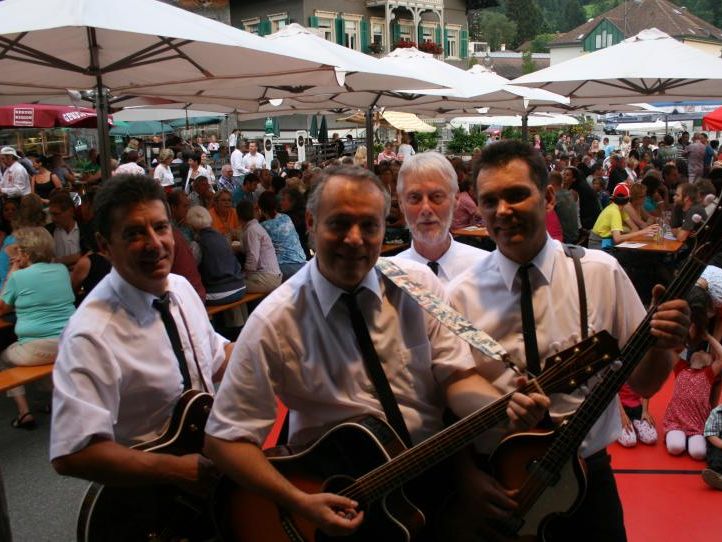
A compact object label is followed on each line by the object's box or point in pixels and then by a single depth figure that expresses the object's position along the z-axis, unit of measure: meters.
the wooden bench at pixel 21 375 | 5.02
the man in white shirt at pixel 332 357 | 1.92
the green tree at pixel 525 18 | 111.88
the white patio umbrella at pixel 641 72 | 8.62
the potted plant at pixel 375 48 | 38.72
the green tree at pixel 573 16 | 117.06
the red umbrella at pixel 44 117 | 14.10
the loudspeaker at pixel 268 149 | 25.22
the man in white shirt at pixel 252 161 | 20.00
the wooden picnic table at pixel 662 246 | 7.96
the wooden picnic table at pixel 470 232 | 9.44
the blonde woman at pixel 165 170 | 16.67
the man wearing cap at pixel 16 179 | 13.24
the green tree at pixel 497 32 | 106.75
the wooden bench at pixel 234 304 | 6.94
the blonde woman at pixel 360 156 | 18.57
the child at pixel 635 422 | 4.66
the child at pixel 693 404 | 4.54
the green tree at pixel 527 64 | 64.31
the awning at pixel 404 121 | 24.04
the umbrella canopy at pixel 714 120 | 12.99
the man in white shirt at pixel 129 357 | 2.09
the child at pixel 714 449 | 4.04
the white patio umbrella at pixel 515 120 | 21.68
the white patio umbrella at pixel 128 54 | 4.76
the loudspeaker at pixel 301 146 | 25.12
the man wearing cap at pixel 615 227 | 8.80
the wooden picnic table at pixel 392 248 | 8.73
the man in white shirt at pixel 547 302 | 2.16
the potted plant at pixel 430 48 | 30.17
